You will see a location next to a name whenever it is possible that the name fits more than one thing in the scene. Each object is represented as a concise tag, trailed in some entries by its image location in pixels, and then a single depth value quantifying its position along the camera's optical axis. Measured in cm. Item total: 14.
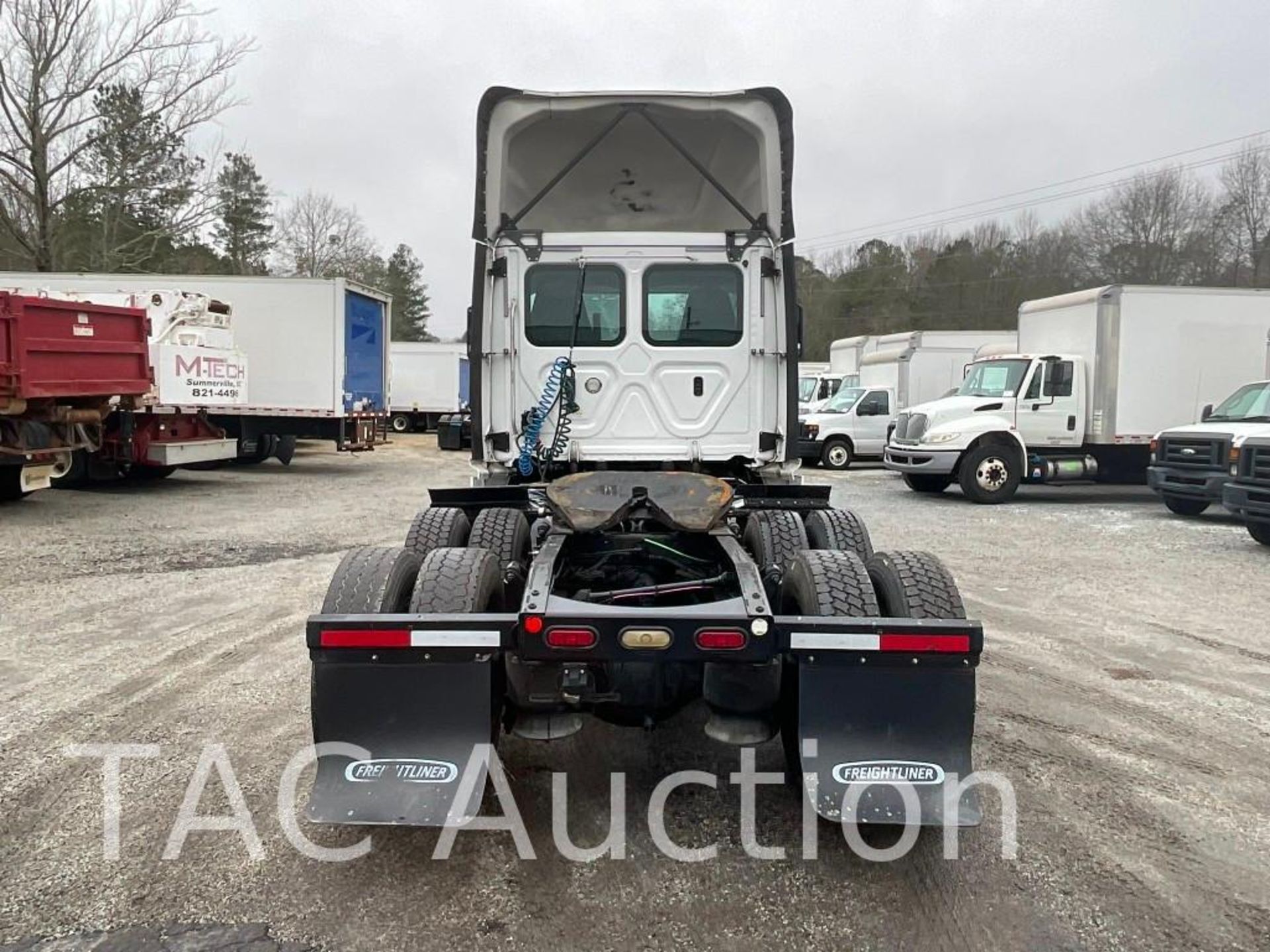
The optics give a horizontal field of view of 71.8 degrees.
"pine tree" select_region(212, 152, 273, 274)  4366
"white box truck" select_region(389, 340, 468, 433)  3048
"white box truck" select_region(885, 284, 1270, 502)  1378
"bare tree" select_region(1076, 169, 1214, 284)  3825
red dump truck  1014
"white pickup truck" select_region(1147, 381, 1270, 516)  1109
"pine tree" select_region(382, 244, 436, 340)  6550
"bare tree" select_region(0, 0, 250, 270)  2259
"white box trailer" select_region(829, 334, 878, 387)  2692
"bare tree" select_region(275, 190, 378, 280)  4681
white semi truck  288
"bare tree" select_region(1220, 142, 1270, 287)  3681
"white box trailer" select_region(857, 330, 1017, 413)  2106
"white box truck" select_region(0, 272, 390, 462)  1603
